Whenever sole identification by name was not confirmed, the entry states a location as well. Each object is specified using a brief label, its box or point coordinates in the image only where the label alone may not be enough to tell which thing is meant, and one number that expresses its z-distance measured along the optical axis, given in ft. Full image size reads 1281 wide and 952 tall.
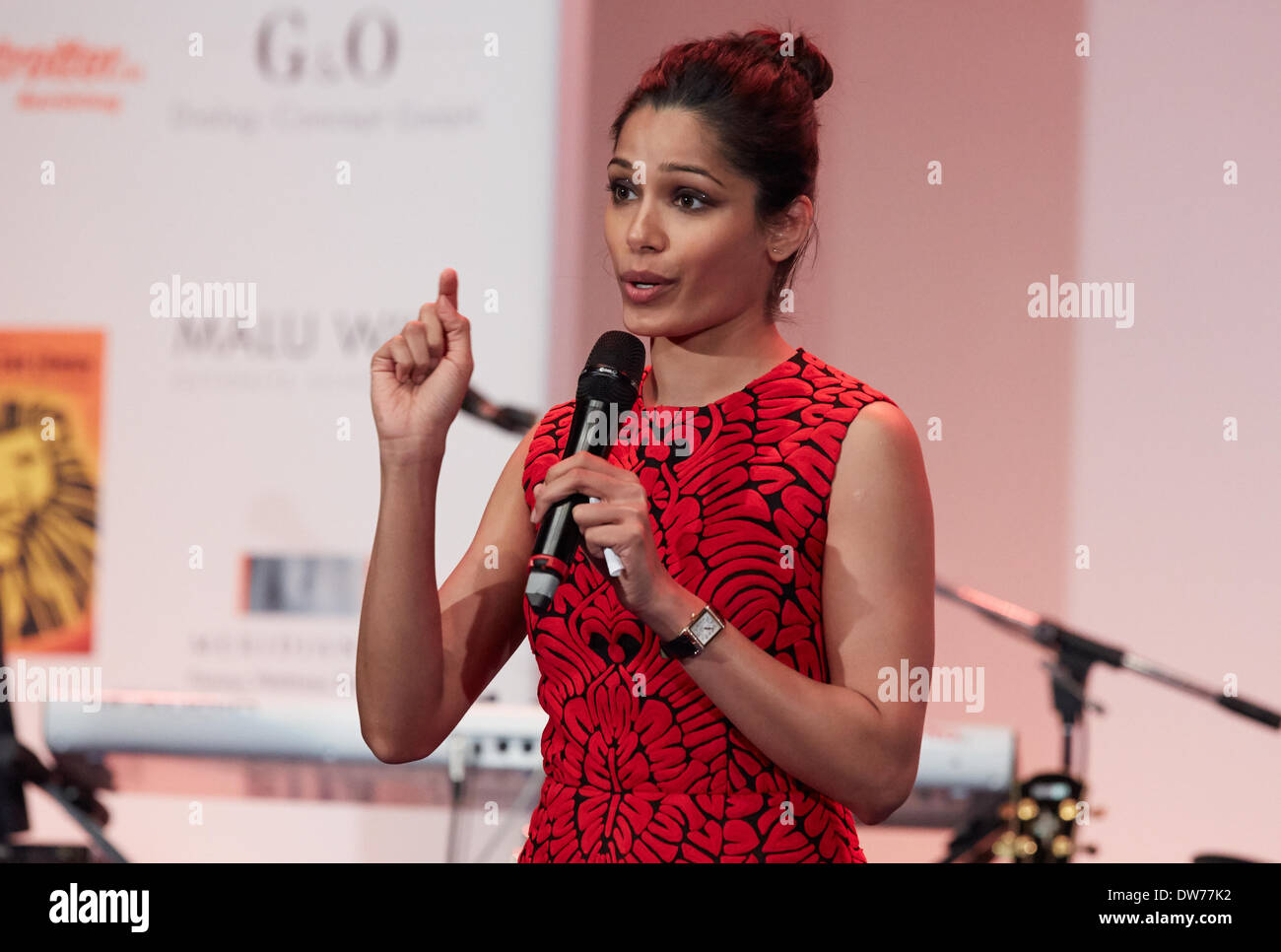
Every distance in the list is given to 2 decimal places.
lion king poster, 18.79
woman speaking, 7.90
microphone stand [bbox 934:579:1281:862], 15.37
